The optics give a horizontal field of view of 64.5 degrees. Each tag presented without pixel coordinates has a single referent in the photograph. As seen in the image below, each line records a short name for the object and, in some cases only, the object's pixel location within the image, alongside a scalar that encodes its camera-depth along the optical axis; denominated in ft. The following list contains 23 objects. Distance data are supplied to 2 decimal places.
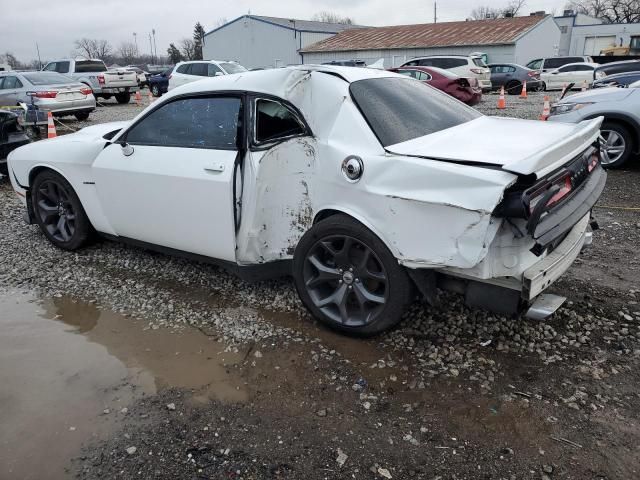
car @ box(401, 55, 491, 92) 66.08
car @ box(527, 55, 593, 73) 81.25
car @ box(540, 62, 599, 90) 70.13
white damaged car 8.79
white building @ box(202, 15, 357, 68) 145.28
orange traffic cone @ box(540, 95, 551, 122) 33.73
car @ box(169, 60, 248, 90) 56.39
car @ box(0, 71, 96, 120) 43.83
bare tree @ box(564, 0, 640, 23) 207.00
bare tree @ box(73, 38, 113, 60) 304.50
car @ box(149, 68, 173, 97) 85.25
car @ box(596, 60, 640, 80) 45.61
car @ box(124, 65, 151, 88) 105.34
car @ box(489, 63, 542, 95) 75.82
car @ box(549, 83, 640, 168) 22.62
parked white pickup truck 64.90
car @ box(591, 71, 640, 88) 34.20
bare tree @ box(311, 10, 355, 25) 295.69
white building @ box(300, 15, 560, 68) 114.32
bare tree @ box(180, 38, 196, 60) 250.78
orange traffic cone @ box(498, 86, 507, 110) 51.30
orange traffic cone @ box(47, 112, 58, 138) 34.14
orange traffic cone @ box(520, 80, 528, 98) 65.64
